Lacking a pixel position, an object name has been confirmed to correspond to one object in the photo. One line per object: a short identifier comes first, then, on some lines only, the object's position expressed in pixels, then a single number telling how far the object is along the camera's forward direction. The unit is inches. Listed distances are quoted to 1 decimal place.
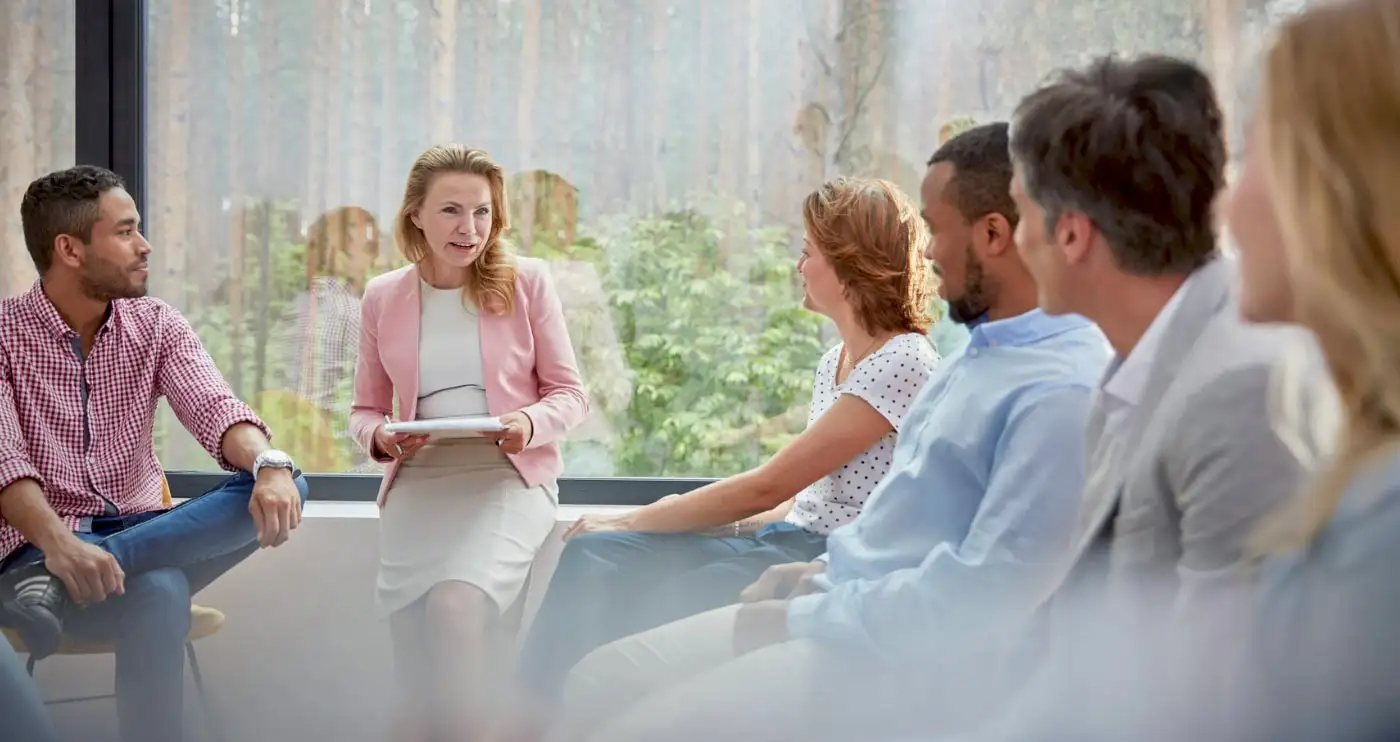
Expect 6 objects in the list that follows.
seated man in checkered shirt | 77.9
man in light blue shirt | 48.3
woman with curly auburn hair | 71.1
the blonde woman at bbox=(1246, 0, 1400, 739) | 30.5
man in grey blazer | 36.9
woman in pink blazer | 88.6
